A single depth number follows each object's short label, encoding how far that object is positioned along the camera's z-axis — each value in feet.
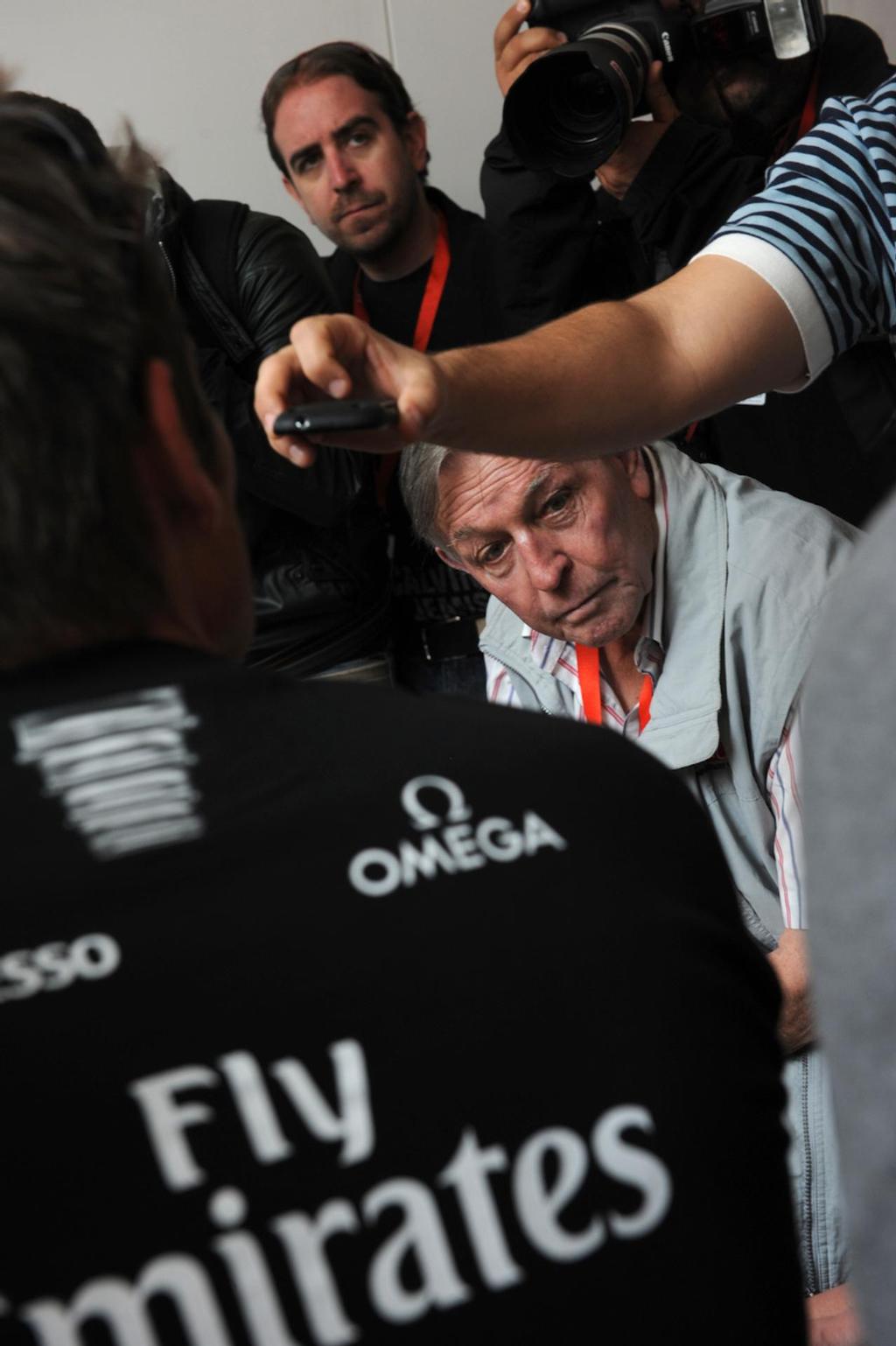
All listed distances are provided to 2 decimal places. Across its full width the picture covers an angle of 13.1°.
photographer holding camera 9.70
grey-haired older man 9.25
